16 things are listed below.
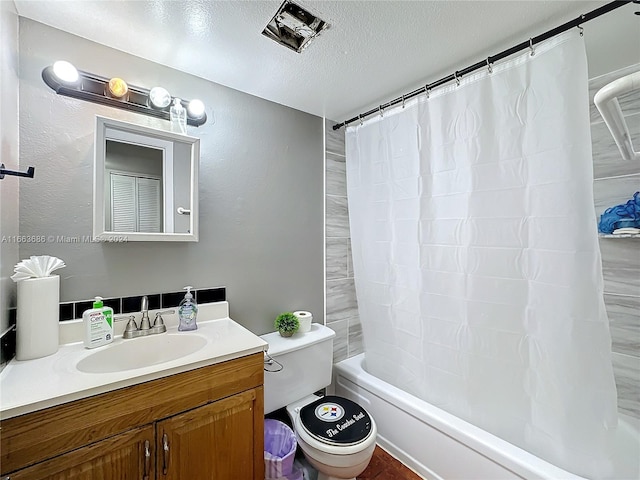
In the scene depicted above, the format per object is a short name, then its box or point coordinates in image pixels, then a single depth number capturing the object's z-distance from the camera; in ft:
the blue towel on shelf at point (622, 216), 4.25
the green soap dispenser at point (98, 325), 3.66
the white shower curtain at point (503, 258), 3.58
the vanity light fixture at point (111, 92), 3.75
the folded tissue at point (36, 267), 3.30
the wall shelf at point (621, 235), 4.14
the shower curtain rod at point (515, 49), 3.33
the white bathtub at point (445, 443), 3.90
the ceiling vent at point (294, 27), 3.59
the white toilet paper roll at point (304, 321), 5.55
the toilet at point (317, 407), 4.22
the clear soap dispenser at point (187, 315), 4.38
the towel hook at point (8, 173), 2.86
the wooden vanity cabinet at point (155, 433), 2.53
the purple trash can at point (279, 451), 4.38
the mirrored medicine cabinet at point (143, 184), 4.04
